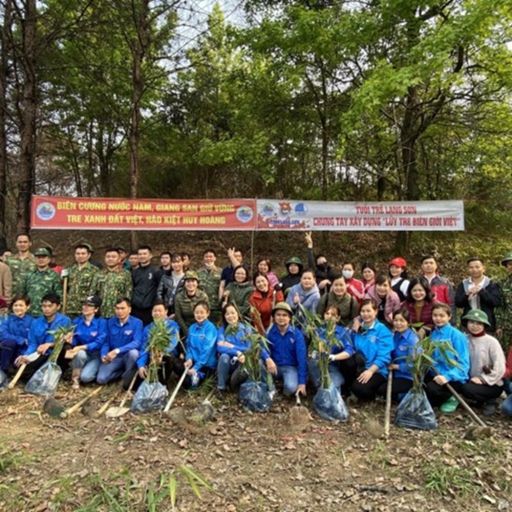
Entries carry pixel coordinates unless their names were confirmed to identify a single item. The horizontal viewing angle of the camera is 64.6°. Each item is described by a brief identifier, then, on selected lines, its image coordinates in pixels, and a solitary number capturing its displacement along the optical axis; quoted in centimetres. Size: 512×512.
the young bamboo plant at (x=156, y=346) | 429
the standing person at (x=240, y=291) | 553
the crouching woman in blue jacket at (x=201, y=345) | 479
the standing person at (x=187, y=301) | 523
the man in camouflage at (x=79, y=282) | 565
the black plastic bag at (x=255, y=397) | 426
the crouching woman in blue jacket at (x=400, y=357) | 433
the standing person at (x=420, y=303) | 488
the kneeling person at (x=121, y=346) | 494
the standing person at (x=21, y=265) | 587
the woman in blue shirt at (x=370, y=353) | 438
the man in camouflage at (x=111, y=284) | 552
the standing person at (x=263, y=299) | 542
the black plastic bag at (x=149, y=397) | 418
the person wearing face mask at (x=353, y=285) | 557
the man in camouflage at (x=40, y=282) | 568
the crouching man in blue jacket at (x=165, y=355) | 455
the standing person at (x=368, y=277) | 570
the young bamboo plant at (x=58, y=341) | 467
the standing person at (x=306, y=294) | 538
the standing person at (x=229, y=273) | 600
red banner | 738
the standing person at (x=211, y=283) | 598
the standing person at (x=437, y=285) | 517
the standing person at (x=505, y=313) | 488
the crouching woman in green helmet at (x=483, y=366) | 419
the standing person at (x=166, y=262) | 604
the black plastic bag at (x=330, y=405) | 404
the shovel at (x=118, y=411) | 409
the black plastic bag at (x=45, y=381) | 459
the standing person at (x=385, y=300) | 521
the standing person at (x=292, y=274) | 608
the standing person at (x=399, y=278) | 543
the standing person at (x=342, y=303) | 510
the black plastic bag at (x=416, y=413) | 383
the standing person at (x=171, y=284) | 573
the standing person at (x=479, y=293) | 490
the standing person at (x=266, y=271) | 586
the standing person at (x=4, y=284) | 578
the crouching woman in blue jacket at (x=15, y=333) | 506
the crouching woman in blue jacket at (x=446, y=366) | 414
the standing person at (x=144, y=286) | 573
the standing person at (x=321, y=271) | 609
